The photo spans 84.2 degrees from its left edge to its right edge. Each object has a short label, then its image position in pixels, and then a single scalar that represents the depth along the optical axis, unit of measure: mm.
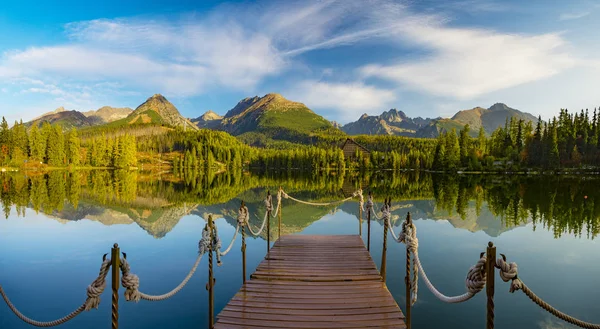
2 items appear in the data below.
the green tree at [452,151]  119375
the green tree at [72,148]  120319
